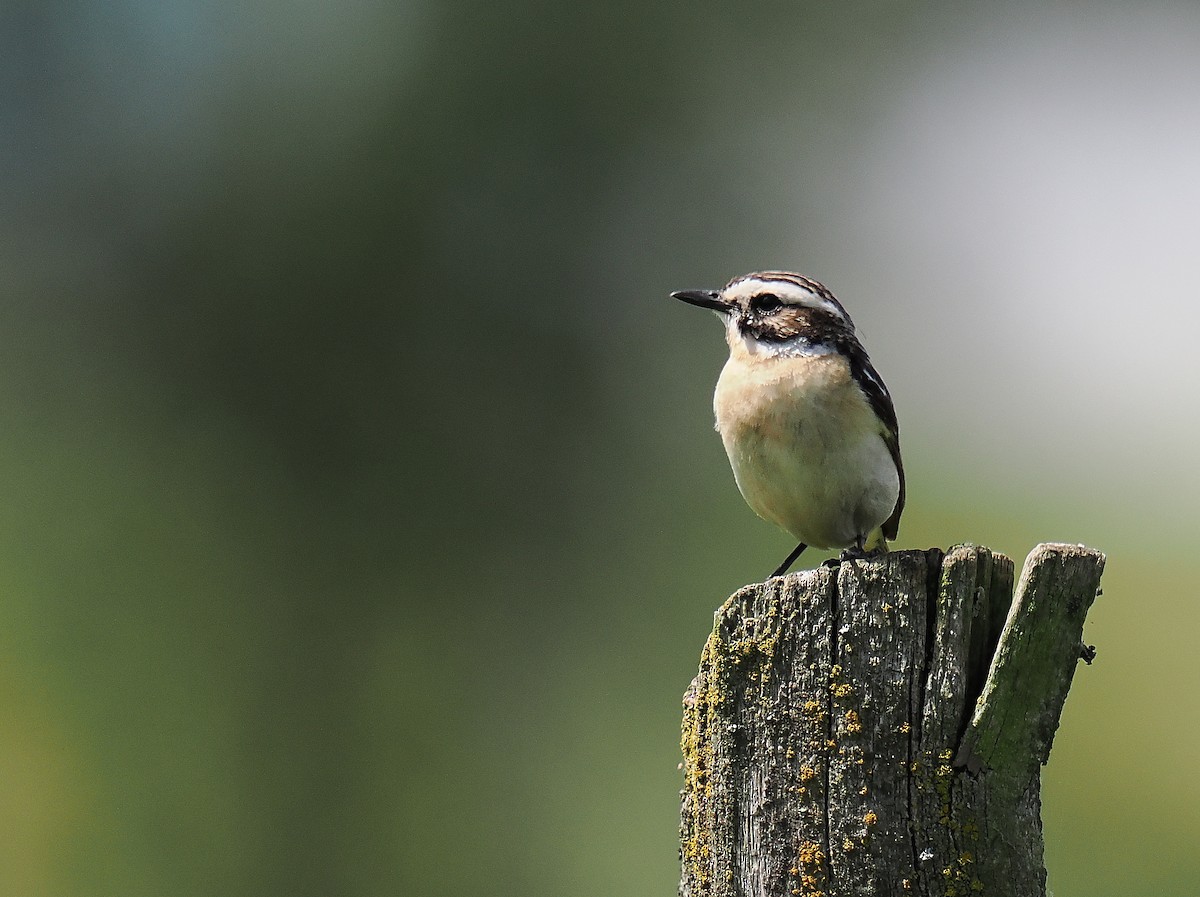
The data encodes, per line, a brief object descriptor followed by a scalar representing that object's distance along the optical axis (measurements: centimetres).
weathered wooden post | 612
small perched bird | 1062
